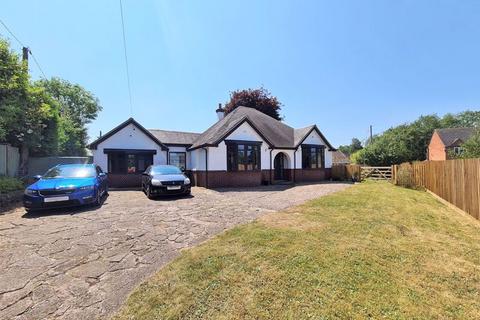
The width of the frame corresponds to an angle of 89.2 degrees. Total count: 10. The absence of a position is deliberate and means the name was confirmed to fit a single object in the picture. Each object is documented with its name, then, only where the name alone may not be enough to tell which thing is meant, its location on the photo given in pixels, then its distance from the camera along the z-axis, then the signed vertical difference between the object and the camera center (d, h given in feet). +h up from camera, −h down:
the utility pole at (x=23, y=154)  48.11 +2.38
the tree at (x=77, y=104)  129.10 +34.84
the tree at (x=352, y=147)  290.83 +14.07
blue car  25.98 -2.66
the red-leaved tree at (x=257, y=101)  105.09 +25.80
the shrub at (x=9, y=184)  32.82 -2.59
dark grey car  36.04 -3.01
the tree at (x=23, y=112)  36.29 +9.56
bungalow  54.65 +2.02
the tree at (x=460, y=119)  207.51 +31.11
